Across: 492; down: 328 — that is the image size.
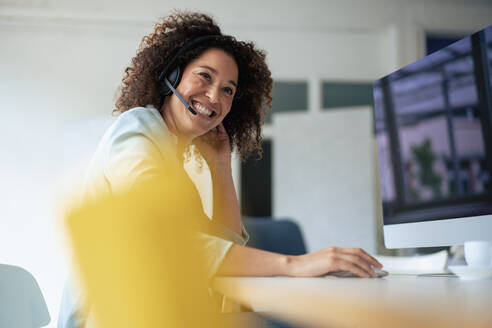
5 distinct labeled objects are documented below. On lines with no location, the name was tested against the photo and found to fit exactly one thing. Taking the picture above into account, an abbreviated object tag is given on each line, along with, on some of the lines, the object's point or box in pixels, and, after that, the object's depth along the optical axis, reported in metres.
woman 0.80
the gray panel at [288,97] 4.85
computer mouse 0.79
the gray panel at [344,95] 4.89
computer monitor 0.88
